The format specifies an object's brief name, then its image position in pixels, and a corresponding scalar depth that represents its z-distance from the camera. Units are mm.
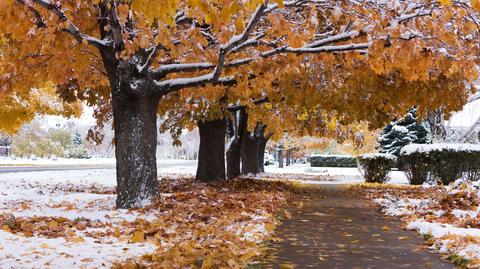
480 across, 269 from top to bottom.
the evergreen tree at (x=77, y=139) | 106438
